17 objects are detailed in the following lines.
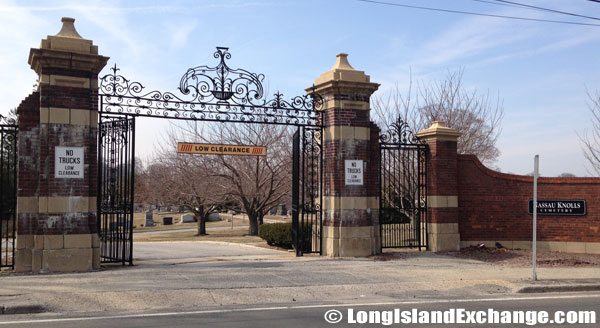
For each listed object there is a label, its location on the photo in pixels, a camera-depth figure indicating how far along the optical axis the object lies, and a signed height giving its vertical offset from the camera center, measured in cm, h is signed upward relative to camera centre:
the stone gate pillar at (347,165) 1368 +51
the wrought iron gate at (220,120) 1186 +130
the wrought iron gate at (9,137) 1089 +98
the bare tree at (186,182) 2794 +16
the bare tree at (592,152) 2328 +138
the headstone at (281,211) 5403 -272
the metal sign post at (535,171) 1027 +26
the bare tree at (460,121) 2612 +317
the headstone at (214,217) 5142 -310
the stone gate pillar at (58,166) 1084 +38
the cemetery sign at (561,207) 1482 -61
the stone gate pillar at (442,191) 1480 -17
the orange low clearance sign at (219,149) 1262 +86
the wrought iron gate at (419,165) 1466 +55
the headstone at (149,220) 4688 -307
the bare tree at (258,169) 2695 +79
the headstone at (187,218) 4991 -307
